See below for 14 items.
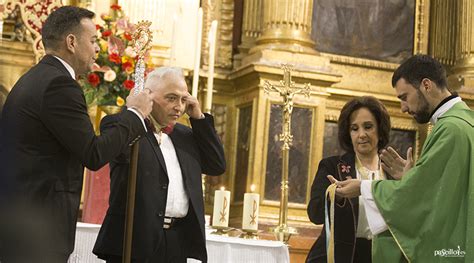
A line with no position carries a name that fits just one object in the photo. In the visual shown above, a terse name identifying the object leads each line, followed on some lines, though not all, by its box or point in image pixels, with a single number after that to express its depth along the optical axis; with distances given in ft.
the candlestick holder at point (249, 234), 18.24
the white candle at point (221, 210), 18.22
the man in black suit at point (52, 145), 9.78
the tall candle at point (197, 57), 18.44
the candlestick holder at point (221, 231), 18.38
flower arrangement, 17.93
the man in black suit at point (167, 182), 12.54
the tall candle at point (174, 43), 21.33
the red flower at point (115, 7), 20.92
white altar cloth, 16.57
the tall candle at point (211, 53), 19.71
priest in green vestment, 12.17
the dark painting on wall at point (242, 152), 26.20
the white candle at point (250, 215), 18.19
